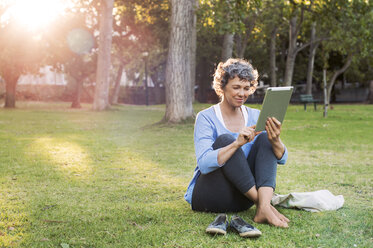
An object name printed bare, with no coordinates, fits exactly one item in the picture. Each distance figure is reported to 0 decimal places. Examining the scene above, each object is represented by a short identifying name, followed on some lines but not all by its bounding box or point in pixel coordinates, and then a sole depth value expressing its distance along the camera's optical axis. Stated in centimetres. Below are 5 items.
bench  2626
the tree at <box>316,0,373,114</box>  1811
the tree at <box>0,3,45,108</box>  2969
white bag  482
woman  420
